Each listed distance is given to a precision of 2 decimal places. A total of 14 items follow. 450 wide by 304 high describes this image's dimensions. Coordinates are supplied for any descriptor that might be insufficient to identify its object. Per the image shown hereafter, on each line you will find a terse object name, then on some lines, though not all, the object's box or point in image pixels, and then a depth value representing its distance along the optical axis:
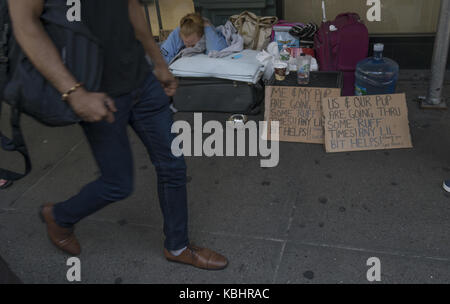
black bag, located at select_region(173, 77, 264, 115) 4.01
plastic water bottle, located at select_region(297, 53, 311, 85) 3.62
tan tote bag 4.45
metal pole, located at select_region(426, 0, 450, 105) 3.57
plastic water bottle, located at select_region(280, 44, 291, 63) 3.87
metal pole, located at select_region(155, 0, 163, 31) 5.36
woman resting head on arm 4.25
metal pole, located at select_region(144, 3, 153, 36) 5.40
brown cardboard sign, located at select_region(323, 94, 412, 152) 3.33
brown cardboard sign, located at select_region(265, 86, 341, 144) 3.51
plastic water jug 3.90
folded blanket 3.92
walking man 1.59
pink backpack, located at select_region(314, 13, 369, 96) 3.90
